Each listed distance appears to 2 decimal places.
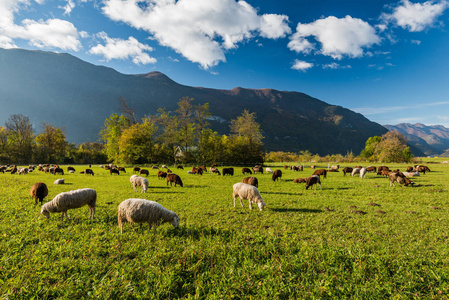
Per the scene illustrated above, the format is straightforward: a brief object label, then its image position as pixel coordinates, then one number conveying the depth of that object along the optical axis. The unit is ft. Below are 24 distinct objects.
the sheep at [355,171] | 89.76
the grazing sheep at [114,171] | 98.32
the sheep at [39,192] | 33.94
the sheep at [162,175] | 77.05
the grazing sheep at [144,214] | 21.68
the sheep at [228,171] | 94.65
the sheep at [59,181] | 63.61
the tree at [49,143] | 198.39
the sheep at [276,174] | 73.30
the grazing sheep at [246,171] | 105.87
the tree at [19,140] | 188.90
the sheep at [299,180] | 68.08
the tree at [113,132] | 174.19
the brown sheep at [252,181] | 51.24
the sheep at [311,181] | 55.92
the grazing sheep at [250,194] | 34.02
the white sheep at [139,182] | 50.88
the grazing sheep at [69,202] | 24.99
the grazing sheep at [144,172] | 90.10
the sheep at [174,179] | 59.02
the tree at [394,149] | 184.75
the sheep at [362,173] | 80.12
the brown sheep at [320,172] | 82.81
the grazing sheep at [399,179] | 56.85
